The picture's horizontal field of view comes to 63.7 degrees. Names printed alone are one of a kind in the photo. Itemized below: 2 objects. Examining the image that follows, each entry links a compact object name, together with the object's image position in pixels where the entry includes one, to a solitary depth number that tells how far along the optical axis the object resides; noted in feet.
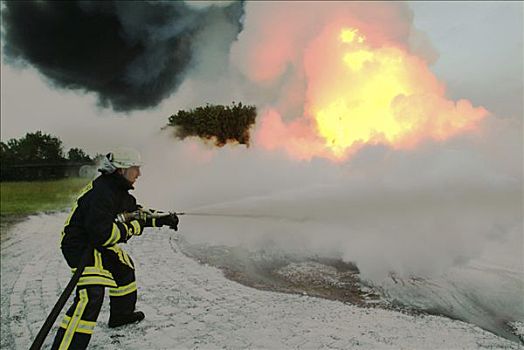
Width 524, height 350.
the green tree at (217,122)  31.86
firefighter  12.64
